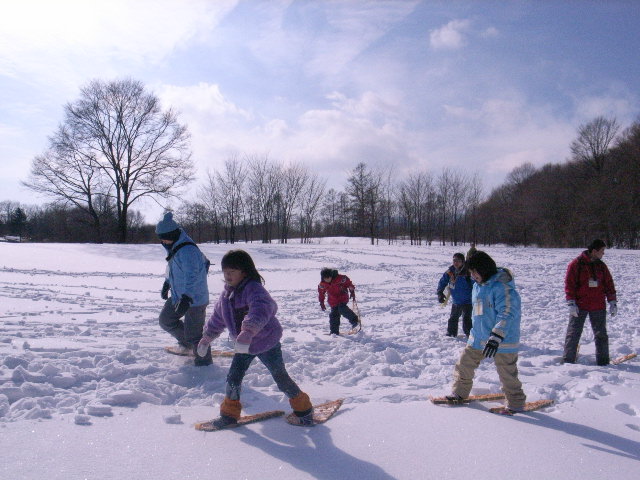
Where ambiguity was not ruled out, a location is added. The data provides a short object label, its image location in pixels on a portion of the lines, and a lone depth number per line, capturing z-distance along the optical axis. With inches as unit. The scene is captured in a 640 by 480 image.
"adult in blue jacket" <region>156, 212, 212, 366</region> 187.5
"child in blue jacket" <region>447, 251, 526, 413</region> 145.1
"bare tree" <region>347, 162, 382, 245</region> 1696.6
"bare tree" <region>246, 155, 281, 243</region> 1720.0
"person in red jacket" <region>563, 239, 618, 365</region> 217.5
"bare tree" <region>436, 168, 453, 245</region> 1857.8
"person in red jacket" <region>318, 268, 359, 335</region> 287.7
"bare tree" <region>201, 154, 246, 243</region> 1715.1
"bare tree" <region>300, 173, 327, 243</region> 1857.8
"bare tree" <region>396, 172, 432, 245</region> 1829.5
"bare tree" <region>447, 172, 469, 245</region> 1861.5
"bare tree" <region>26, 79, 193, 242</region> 1211.2
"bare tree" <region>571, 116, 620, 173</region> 1822.1
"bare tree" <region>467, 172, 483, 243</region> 1860.2
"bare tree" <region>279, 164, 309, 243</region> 1792.6
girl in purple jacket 131.3
